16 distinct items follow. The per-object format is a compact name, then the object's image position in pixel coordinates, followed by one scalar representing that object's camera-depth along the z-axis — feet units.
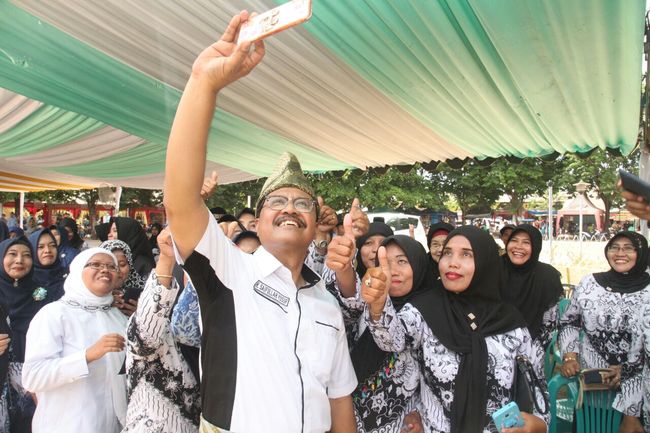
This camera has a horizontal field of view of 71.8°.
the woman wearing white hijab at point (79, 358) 6.81
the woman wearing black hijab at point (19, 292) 10.28
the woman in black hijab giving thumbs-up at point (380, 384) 7.16
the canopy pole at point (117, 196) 36.46
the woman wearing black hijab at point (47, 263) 12.67
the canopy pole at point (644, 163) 13.01
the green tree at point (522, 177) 44.47
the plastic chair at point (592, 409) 11.35
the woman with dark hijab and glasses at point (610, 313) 11.16
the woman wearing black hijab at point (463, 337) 6.28
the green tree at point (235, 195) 54.65
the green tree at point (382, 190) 43.96
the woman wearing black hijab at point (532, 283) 11.98
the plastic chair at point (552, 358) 14.10
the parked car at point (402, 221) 71.77
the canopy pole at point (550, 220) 39.52
